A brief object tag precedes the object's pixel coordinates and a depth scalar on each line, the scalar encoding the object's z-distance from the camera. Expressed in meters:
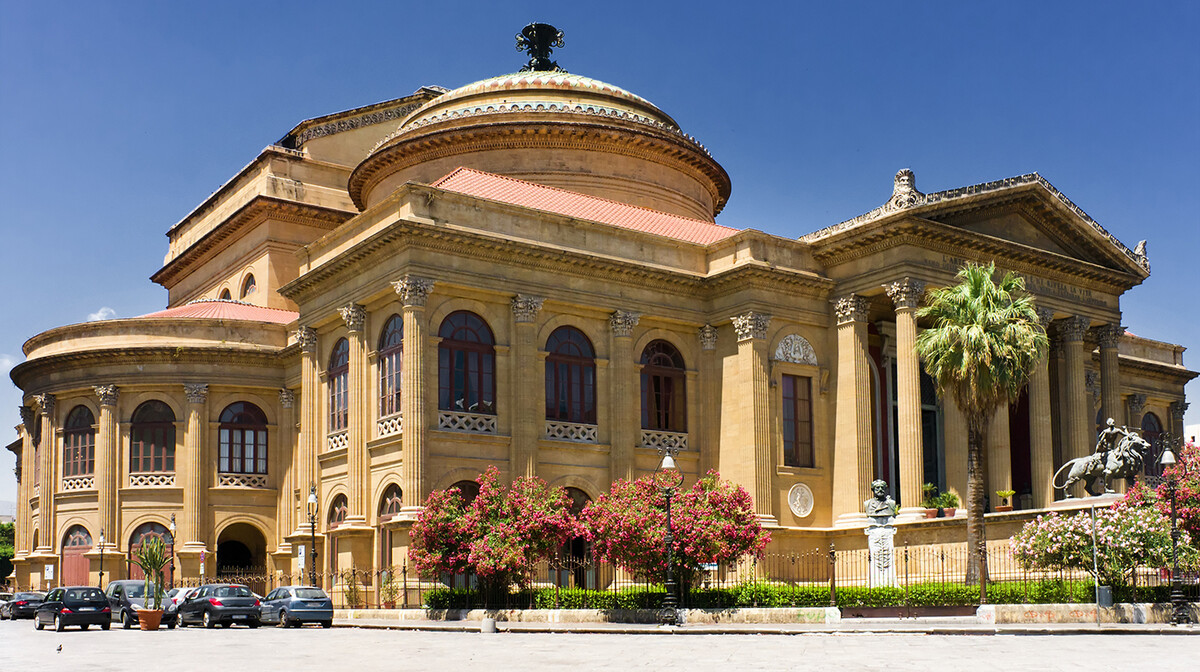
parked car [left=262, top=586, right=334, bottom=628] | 34.50
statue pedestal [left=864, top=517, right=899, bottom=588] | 39.59
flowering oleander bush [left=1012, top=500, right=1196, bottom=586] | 30.39
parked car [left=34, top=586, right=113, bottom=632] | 34.69
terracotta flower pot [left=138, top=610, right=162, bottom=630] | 34.97
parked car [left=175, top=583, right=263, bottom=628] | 35.75
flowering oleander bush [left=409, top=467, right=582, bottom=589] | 34.00
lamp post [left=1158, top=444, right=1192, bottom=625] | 29.16
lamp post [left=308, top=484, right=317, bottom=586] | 39.85
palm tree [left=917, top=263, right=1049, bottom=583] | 35.62
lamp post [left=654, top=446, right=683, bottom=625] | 31.19
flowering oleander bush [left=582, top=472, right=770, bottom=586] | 33.25
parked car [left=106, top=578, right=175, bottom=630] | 36.84
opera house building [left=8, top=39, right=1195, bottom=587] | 39.84
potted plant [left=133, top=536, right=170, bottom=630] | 35.06
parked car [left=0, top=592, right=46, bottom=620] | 46.88
